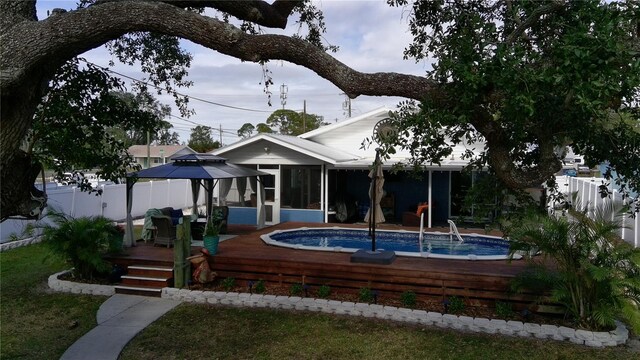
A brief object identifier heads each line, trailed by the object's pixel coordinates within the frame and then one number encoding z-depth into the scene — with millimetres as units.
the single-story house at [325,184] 16906
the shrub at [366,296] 8578
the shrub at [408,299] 8359
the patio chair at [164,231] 11562
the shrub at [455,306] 8057
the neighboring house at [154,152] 61328
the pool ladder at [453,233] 13154
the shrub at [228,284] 9414
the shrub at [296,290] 8992
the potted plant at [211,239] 10148
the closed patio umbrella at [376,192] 10419
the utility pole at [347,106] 48059
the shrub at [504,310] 7824
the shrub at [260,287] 9188
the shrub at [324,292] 8820
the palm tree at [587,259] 7008
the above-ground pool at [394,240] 12711
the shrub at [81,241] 9586
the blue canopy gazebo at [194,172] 11612
